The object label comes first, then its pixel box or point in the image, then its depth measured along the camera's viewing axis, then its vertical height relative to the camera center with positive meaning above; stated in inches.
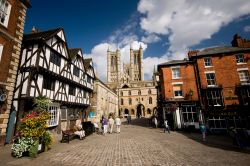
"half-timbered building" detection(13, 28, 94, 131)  487.7 +138.8
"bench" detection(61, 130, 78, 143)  434.9 -75.4
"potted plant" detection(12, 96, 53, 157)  286.5 -51.2
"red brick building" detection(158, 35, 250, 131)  689.0 +117.7
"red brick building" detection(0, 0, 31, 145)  369.1 +162.7
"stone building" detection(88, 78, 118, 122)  1127.6 +77.9
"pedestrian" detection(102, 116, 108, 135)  614.1 -57.9
